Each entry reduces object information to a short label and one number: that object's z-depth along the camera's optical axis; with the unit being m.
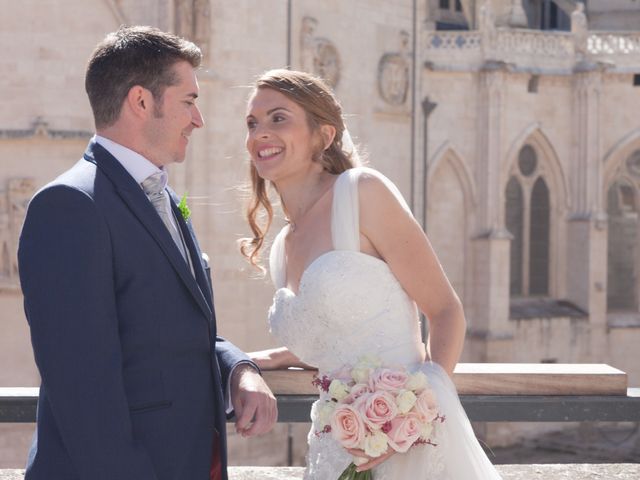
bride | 2.72
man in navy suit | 2.14
